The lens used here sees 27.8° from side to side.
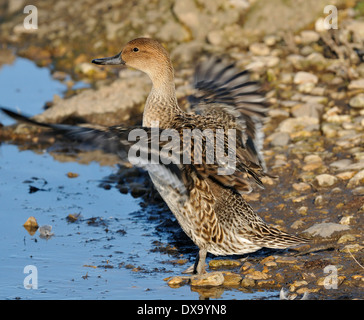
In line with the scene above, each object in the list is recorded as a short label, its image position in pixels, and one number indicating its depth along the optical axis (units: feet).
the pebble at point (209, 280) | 16.43
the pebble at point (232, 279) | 16.49
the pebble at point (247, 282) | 16.24
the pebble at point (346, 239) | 17.67
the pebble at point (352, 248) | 17.20
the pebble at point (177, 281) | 16.62
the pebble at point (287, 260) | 17.15
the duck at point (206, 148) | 15.96
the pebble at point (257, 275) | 16.42
